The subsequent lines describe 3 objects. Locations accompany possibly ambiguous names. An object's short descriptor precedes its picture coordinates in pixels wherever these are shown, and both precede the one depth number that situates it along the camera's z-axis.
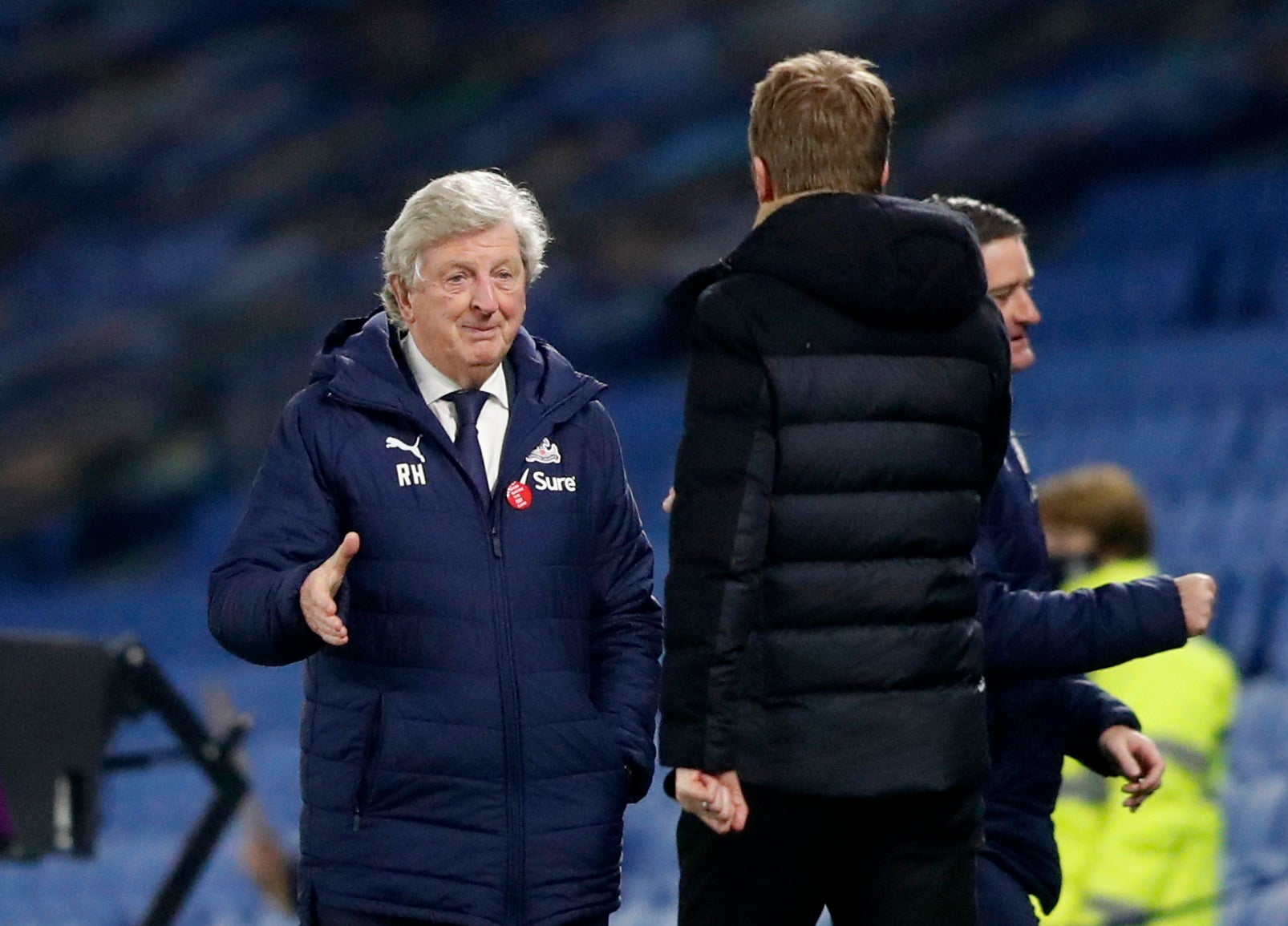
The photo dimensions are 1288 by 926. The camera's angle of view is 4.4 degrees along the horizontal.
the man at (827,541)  21.23
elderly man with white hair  21.49
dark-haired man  21.56
